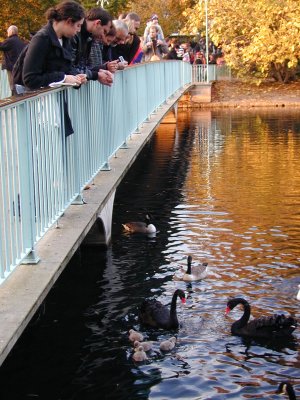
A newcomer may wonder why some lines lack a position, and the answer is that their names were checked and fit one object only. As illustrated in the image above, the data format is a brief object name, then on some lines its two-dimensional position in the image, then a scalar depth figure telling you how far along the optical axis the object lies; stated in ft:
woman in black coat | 26.86
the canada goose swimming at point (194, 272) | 35.37
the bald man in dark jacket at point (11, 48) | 55.83
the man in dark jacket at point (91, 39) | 33.30
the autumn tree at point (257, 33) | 144.56
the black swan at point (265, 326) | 28.96
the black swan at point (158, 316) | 29.81
